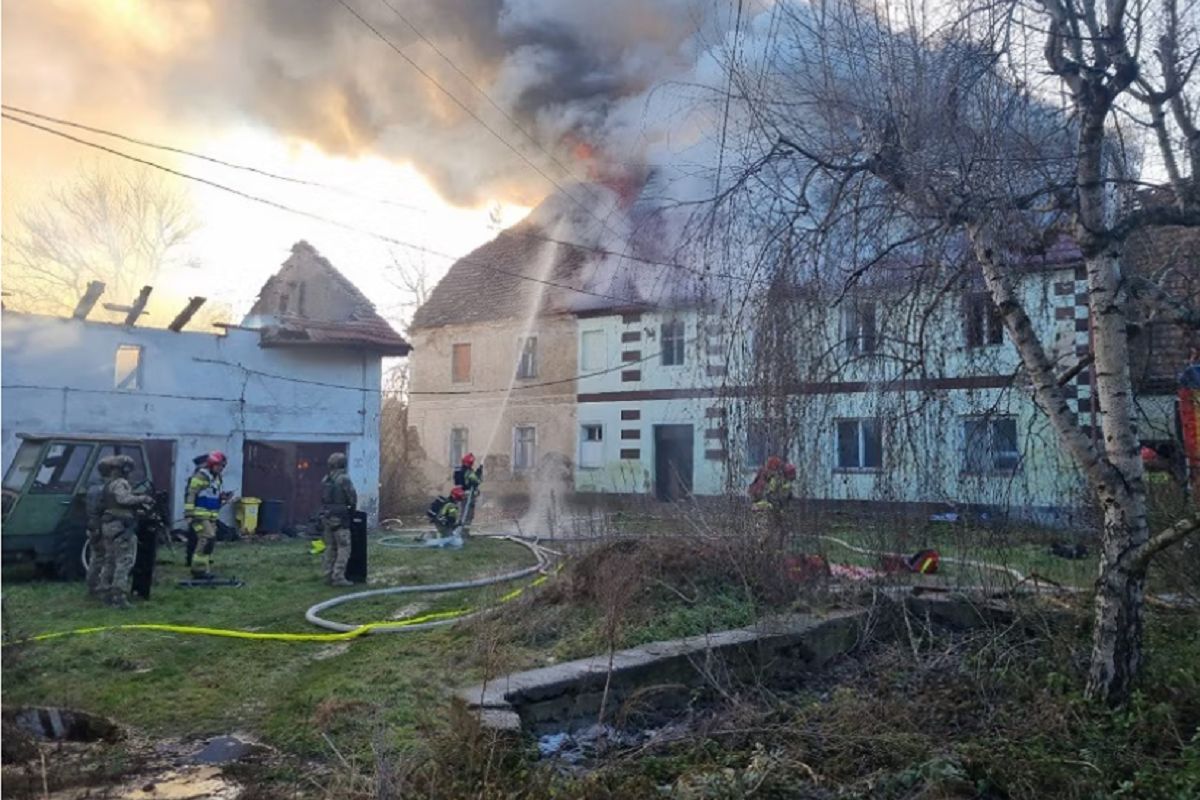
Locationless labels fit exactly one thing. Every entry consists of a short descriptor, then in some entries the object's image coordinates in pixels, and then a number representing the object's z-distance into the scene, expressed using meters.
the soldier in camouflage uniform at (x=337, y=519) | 8.84
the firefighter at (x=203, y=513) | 8.41
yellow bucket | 10.41
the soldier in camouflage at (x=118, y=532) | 6.89
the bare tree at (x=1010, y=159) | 4.29
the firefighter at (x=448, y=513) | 12.41
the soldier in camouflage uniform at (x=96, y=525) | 6.96
